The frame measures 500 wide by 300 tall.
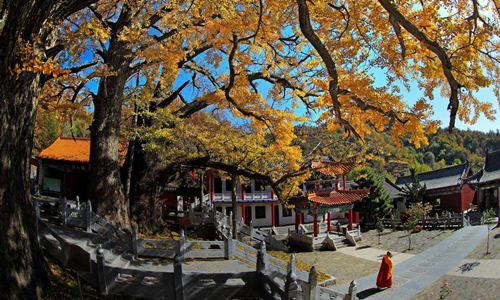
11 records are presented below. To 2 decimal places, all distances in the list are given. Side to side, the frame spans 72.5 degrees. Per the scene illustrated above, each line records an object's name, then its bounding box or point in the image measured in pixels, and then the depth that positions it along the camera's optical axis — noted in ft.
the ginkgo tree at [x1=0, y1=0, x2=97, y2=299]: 20.11
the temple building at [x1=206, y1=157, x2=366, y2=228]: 96.84
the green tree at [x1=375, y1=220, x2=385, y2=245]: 88.22
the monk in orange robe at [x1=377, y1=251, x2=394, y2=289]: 44.11
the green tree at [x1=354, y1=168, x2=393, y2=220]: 107.96
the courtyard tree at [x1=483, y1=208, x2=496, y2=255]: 87.38
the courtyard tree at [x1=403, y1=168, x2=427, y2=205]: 123.85
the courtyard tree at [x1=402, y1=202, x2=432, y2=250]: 87.86
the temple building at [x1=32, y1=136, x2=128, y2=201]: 81.76
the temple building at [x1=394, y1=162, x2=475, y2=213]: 124.57
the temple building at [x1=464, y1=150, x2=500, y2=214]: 96.89
